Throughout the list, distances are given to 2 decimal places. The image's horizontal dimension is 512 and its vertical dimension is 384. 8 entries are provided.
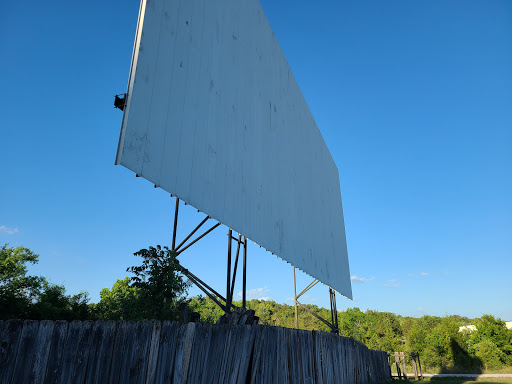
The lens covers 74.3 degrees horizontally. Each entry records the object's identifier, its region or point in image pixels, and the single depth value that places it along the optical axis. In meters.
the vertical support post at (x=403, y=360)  15.93
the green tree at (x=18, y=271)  26.98
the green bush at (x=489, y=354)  27.25
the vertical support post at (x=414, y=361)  15.91
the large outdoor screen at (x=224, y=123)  4.27
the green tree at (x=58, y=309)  16.97
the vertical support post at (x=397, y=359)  15.42
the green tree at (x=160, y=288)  8.56
